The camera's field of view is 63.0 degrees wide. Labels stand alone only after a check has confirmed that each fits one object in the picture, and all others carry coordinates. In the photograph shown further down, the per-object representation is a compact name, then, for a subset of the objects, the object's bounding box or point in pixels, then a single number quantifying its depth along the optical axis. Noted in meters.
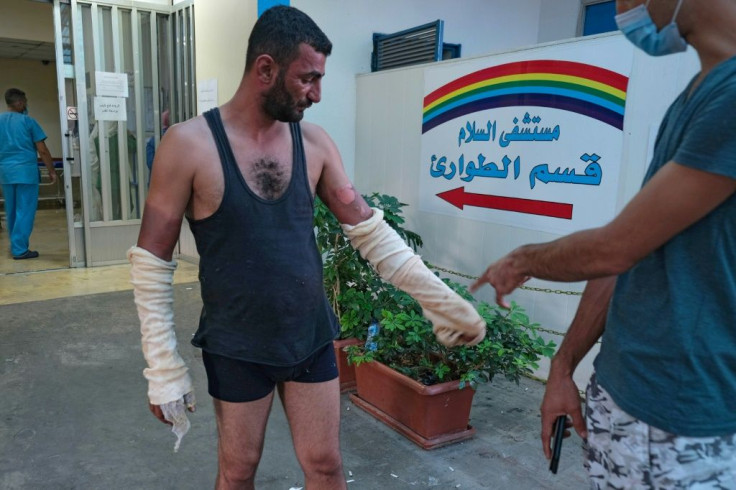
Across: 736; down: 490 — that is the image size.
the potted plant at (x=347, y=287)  3.60
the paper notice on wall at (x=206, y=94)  5.84
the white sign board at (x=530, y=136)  3.41
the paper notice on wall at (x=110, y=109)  6.20
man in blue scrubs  6.69
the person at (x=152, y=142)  6.61
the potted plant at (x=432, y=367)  3.01
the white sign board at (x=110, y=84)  6.15
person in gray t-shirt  1.05
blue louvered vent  4.96
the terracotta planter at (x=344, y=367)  3.63
